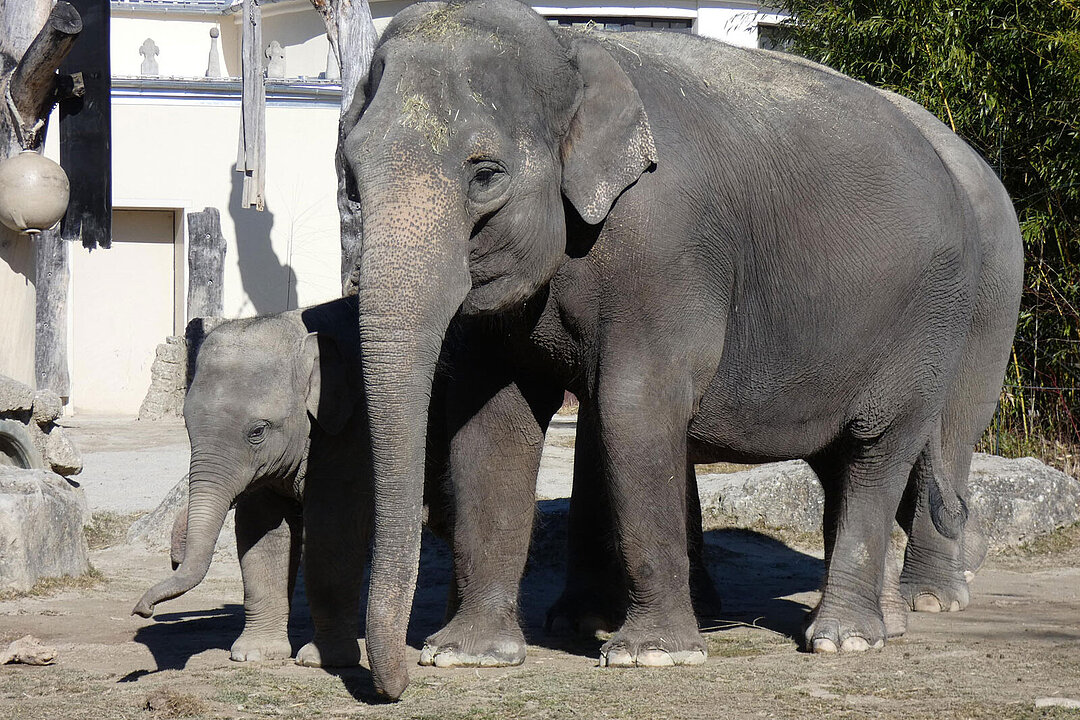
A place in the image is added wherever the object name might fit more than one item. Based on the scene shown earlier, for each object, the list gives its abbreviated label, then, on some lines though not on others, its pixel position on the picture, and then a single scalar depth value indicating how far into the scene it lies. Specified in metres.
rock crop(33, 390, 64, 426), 16.47
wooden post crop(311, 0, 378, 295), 23.20
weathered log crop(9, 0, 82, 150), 14.05
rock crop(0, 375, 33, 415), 15.60
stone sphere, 14.32
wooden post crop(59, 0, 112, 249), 15.78
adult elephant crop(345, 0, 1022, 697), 8.48
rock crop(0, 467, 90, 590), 13.10
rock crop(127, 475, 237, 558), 16.29
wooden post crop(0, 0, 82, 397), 14.13
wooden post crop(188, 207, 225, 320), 34.16
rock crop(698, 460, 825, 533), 17.40
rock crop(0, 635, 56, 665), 10.00
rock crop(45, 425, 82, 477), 16.64
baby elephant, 9.80
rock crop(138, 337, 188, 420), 32.86
